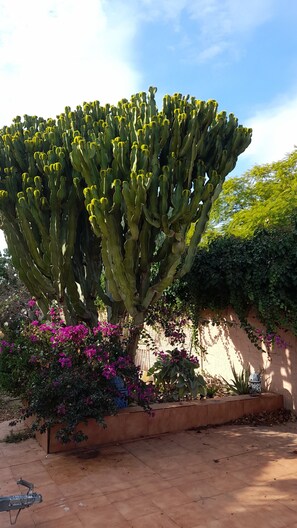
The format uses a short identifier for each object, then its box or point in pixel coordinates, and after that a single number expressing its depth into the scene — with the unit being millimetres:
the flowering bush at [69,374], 4723
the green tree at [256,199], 9406
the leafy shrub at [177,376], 6336
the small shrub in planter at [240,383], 6914
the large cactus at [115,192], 5379
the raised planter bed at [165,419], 5117
